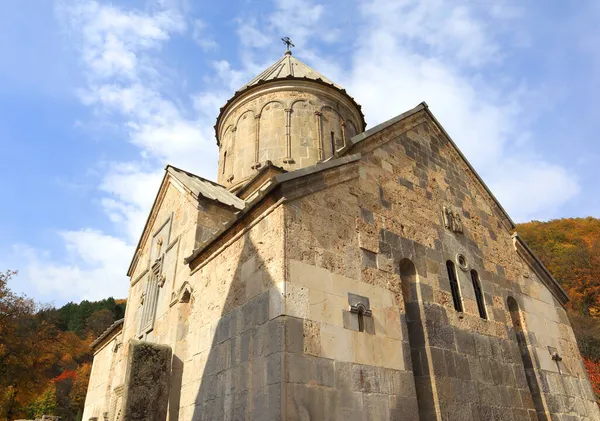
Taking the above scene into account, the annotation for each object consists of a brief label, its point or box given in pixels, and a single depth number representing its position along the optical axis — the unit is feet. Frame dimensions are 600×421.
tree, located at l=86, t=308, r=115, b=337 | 156.04
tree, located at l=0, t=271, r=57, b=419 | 61.57
